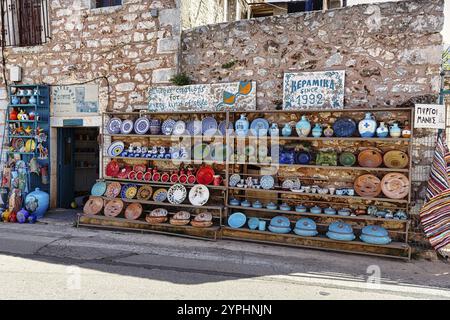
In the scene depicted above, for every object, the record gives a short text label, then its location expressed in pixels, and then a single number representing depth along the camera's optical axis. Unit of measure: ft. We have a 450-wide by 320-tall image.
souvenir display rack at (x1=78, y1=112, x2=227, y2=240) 18.74
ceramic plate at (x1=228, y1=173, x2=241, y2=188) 18.60
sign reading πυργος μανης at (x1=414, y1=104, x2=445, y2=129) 15.42
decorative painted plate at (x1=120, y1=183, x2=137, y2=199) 20.29
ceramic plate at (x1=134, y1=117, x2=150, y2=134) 20.42
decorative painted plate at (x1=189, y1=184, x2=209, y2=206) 18.88
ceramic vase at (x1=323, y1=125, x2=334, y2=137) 16.88
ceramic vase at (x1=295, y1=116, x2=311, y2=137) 17.24
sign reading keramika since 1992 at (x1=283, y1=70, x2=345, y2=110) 17.43
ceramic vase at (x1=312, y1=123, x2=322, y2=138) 16.97
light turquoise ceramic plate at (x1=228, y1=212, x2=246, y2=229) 18.02
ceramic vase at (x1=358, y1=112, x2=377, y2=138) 16.07
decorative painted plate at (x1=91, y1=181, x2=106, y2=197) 20.75
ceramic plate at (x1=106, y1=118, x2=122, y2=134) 21.13
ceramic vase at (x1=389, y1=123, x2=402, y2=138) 15.62
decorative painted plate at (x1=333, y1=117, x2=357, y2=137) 16.57
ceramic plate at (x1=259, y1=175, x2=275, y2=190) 18.08
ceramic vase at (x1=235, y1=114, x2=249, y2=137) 18.21
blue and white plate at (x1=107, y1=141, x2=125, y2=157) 21.02
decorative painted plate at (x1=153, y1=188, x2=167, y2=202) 19.77
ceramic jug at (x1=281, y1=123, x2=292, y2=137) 17.51
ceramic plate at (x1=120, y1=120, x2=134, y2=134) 20.84
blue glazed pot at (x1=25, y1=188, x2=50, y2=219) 22.18
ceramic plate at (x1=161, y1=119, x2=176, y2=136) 20.03
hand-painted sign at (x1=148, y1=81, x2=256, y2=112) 19.20
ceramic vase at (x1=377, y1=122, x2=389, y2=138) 15.85
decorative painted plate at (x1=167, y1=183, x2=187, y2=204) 19.21
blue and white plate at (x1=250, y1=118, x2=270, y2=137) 17.99
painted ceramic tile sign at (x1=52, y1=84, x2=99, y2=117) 22.68
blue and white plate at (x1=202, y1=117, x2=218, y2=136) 19.15
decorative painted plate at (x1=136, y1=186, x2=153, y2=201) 20.12
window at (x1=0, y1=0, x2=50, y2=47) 24.07
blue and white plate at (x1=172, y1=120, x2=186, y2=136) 19.79
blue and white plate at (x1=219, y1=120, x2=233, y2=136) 18.98
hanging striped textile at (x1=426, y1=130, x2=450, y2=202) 15.23
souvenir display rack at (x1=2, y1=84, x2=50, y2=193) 23.45
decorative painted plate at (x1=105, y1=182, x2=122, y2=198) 20.49
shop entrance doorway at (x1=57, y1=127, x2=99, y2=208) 25.03
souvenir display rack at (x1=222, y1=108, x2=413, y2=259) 15.90
